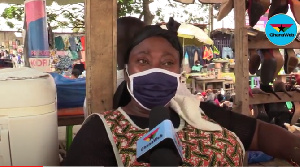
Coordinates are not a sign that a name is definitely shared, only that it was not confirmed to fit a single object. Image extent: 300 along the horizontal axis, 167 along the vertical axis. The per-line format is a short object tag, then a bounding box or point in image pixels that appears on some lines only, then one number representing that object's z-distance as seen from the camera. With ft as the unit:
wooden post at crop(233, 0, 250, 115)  7.07
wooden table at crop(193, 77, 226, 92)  32.01
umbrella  31.83
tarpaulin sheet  8.16
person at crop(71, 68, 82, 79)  23.20
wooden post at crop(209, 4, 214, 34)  31.60
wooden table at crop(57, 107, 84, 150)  7.18
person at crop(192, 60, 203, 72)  39.50
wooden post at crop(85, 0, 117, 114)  5.12
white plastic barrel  3.92
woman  4.39
